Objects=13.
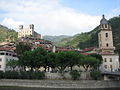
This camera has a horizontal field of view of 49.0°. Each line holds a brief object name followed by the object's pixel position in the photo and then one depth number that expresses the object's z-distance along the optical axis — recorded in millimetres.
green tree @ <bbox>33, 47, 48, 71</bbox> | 45979
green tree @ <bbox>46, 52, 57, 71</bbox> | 46461
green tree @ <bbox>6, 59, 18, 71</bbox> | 50913
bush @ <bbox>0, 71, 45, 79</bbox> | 43985
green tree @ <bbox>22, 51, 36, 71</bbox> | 46270
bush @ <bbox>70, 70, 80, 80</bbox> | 43881
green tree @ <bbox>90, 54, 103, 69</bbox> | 56006
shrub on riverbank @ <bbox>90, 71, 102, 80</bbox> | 43940
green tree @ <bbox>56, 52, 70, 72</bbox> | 45937
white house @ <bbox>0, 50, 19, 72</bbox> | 54259
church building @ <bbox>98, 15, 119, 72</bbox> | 59668
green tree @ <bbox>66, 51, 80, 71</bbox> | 46145
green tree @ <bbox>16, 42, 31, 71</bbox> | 56381
